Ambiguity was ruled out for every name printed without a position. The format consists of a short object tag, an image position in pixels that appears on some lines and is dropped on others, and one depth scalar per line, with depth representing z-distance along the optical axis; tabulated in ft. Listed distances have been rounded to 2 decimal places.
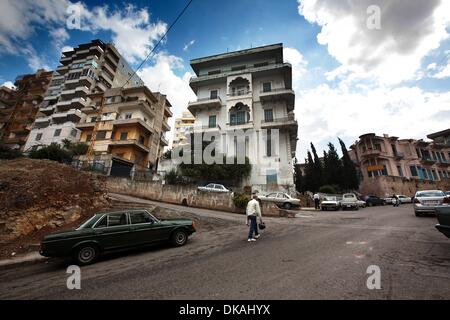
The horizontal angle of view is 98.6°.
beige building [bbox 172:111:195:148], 228.57
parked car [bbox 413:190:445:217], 36.50
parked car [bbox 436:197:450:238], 14.53
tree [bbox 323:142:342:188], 98.09
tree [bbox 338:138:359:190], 97.20
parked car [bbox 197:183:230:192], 62.64
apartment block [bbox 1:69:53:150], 131.34
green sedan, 17.89
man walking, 23.47
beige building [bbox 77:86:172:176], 98.07
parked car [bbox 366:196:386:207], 79.43
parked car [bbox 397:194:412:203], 90.89
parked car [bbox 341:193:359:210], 62.95
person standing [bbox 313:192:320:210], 64.44
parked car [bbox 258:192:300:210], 58.23
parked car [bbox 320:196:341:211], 61.32
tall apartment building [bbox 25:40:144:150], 114.32
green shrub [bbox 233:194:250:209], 48.52
